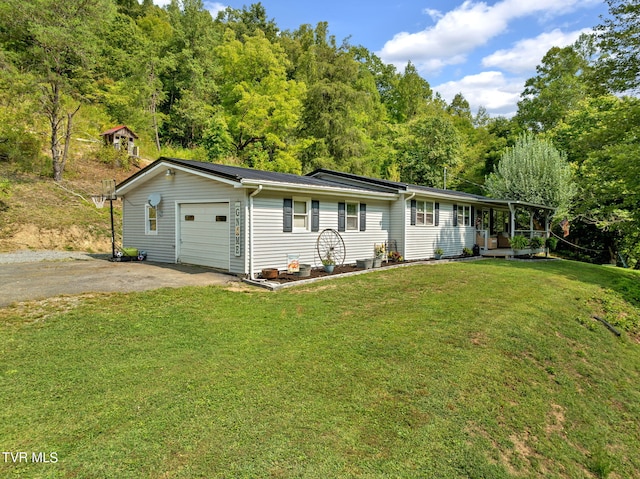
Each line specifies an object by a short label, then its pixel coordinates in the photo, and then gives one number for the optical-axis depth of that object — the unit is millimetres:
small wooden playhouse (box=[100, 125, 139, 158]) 21844
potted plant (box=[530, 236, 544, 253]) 16916
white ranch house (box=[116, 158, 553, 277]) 9578
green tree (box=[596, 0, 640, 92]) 14570
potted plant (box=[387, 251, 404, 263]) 13289
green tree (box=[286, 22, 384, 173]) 25875
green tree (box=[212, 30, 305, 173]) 25344
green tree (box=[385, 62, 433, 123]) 38156
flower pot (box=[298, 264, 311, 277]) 9742
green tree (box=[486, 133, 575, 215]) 19672
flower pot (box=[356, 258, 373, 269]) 11422
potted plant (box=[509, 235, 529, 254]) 16312
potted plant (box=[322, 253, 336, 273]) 10480
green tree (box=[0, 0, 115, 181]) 17047
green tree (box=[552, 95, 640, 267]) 14469
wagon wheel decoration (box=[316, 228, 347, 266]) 11320
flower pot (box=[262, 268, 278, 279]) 9258
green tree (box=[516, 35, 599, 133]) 29766
